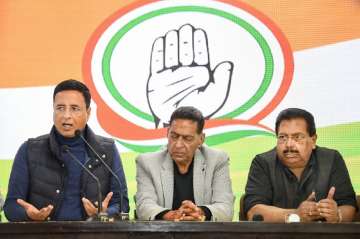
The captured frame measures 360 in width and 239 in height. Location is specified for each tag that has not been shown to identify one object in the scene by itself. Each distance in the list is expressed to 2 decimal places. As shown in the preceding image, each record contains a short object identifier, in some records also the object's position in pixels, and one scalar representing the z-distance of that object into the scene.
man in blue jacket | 3.80
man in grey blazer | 4.00
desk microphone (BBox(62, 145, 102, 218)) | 3.35
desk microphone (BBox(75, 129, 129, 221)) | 3.32
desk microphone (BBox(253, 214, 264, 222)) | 3.25
